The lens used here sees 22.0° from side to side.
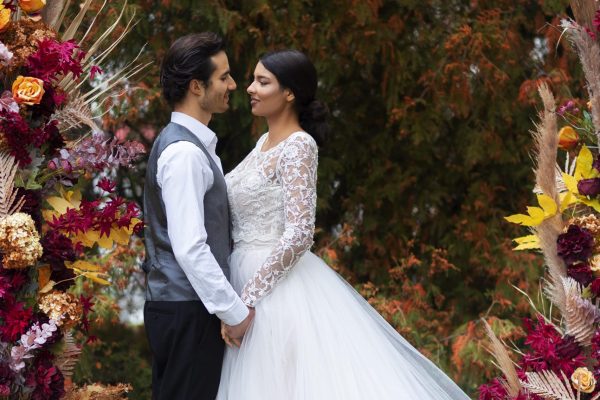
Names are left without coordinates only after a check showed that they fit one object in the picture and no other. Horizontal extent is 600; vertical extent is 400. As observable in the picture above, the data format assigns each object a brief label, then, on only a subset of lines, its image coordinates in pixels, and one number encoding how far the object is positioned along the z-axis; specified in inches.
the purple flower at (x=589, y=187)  180.6
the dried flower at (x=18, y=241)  174.5
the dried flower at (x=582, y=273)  177.7
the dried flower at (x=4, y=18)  179.7
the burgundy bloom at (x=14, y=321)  177.5
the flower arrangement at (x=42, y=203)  178.1
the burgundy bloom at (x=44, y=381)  180.6
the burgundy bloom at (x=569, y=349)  177.5
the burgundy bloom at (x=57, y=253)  183.1
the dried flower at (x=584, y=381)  171.7
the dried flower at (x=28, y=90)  178.0
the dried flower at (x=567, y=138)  191.1
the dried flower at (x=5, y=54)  176.5
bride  198.7
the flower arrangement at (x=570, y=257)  174.9
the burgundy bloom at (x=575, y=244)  177.0
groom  191.2
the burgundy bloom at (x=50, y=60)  183.0
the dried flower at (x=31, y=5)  188.0
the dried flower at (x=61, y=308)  181.5
